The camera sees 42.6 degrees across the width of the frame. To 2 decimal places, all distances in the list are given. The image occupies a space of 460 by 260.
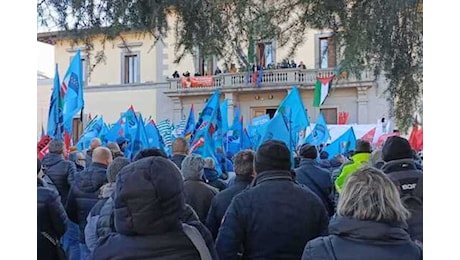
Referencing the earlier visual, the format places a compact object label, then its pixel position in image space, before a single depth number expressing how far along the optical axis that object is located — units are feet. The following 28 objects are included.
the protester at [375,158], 18.97
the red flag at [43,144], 27.09
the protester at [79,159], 24.32
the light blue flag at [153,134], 42.23
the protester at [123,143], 36.82
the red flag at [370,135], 65.10
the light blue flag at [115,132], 48.32
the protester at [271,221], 11.68
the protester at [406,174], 11.98
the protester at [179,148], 21.13
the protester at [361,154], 20.26
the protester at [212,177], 20.57
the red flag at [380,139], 58.48
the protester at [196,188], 15.98
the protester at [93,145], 26.89
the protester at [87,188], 16.85
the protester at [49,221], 14.63
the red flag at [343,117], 93.66
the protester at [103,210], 12.42
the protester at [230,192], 14.65
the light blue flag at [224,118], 50.31
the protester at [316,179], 20.06
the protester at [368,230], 8.35
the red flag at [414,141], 29.07
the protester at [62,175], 19.35
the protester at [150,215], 8.11
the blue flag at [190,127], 46.34
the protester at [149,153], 14.69
